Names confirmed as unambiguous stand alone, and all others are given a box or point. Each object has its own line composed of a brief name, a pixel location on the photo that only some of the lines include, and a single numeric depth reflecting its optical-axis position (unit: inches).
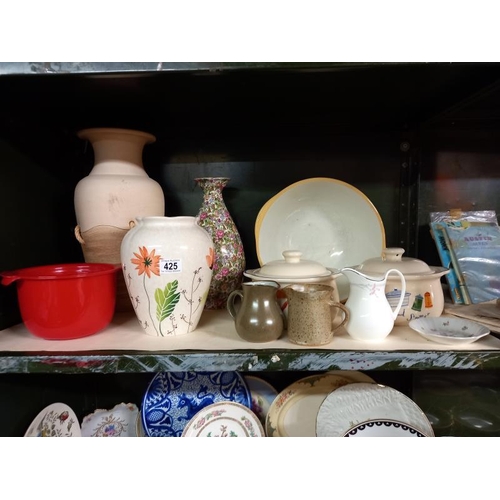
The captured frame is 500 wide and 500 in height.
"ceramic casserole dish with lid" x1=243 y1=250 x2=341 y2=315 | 28.1
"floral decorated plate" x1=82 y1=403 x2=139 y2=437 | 36.9
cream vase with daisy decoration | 26.5
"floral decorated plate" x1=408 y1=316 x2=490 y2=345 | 25.0
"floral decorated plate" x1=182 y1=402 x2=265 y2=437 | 31.0
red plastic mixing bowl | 25.4
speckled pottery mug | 25.3
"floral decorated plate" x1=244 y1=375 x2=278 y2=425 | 36.0
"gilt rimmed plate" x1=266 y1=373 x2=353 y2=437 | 33.7
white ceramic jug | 26.0
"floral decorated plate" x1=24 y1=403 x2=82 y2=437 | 30.5
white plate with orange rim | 35.9
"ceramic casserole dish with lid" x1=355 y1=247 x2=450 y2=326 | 28.8
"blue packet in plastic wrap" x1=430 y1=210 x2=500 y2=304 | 34.1
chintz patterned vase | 33.6
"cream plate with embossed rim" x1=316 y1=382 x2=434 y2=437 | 30.5
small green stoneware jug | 26.0
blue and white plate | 33.7
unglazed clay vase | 31.6
